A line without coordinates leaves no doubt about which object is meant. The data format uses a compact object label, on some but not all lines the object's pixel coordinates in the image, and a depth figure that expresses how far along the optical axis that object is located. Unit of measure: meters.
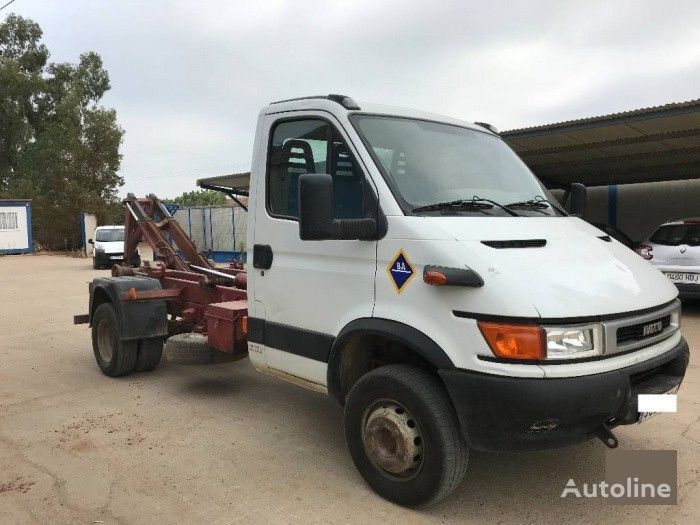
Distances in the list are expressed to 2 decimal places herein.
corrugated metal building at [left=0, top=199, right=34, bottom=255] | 30.22
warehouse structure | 9.62
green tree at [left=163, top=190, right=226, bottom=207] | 45.09
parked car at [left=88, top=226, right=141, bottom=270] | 19.84
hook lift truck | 2.69
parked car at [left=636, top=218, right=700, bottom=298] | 8.68
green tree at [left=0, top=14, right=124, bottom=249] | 30.62
